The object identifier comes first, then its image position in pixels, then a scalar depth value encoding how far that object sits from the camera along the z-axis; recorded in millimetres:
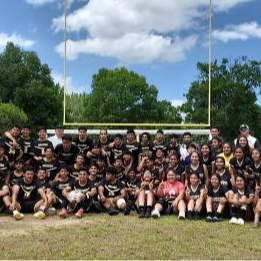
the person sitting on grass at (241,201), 6969
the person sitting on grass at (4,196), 7562
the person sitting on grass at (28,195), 7570
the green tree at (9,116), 26211
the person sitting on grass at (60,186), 7813
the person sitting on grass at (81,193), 7613
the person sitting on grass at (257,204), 6673
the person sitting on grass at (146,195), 7357
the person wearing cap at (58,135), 9094
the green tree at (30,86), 33062
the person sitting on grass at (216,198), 7082
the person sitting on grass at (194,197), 7191
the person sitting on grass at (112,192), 7734
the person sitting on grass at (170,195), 7461
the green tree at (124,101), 26491
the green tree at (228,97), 32000
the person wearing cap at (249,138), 8289
